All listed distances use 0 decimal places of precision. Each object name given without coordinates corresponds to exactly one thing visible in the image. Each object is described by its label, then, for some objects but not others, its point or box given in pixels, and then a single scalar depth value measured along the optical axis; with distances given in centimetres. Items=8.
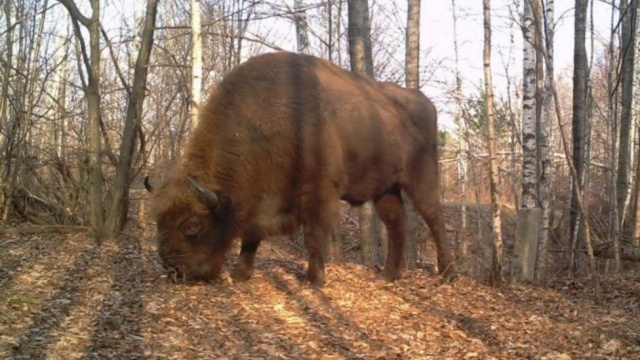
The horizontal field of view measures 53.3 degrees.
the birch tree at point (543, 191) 1207
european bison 743
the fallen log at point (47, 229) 1230
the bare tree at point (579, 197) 805
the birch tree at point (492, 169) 906
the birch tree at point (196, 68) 1046
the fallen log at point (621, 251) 1191
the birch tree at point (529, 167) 963
